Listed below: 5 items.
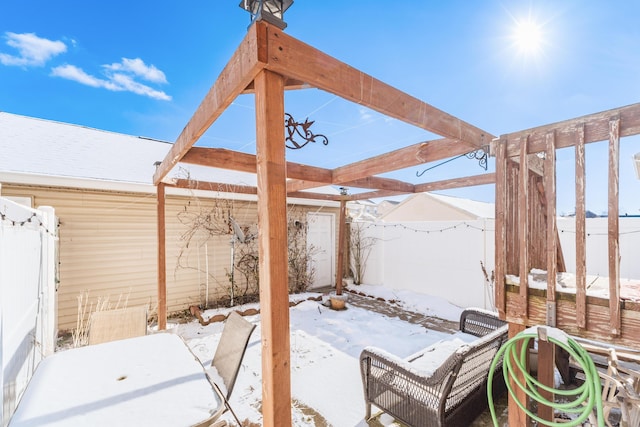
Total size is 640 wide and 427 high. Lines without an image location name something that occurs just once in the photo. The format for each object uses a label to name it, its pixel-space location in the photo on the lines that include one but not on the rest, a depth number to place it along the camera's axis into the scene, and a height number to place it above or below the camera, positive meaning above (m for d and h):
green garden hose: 1.24 -0.84
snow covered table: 1.52 -1.15
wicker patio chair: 2.12 -1.53
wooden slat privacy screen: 1.37 -0.11
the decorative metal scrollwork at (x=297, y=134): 1.83 +0.57
